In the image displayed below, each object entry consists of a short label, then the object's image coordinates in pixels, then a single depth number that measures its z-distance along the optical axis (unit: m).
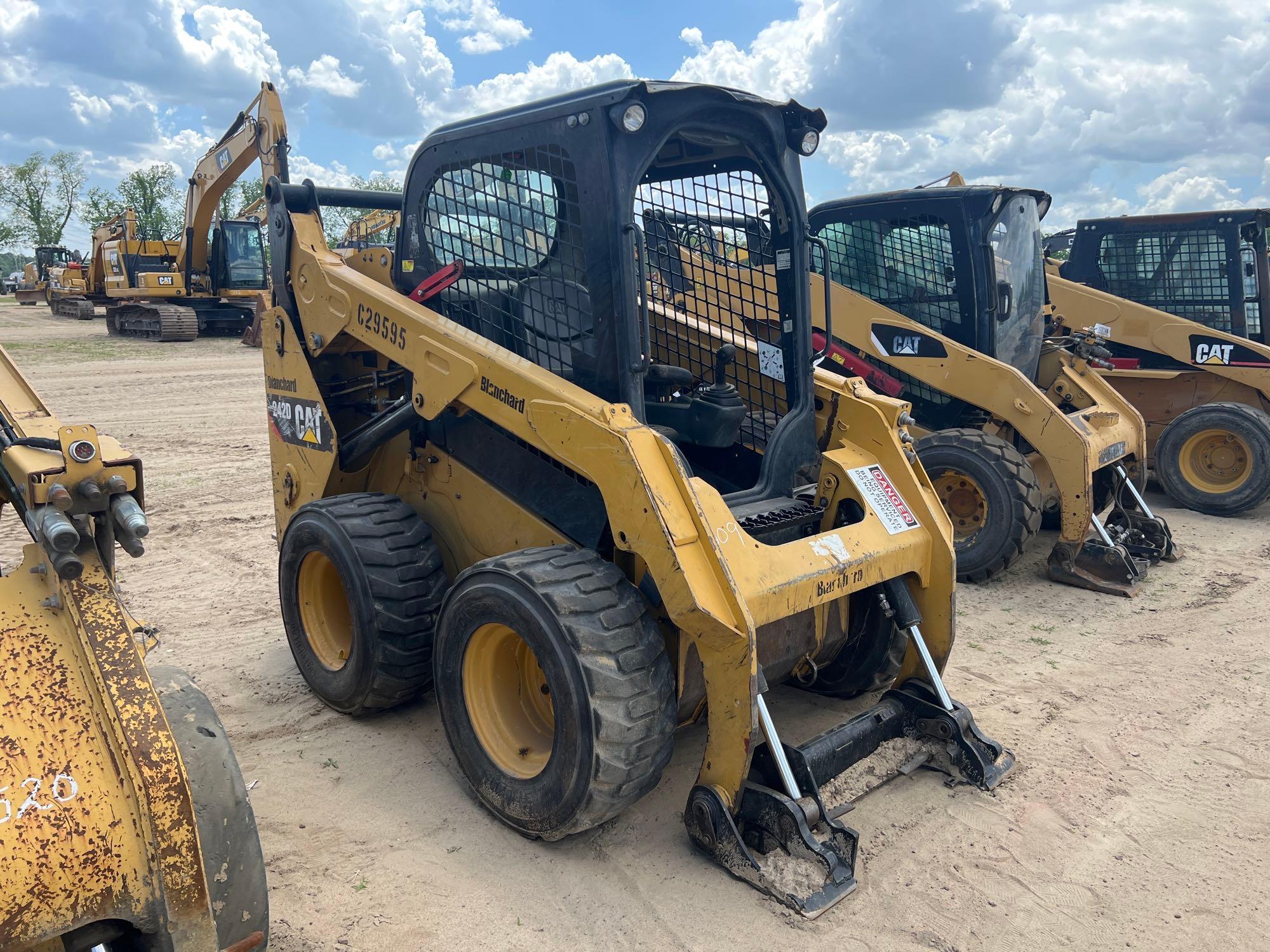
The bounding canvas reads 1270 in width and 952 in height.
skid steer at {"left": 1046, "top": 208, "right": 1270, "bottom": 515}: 7.54
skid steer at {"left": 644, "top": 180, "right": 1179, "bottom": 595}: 5.76
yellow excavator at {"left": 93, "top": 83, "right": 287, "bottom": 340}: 21.03
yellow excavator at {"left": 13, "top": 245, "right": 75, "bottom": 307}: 30.38
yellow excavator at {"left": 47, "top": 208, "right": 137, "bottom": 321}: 23.07
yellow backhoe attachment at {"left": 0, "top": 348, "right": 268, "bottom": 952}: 1.73
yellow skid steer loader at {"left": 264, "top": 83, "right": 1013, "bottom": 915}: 2.80
